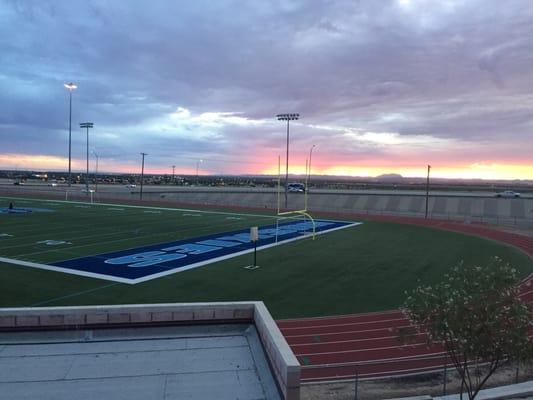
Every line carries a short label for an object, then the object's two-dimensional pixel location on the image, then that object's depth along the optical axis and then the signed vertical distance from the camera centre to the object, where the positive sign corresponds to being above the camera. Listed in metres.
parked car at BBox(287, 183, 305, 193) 103.33 -1.53
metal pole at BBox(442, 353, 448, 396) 10.91 -5.22
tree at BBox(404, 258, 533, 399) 8.48 -2.50
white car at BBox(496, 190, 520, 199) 78.06 -0.79
